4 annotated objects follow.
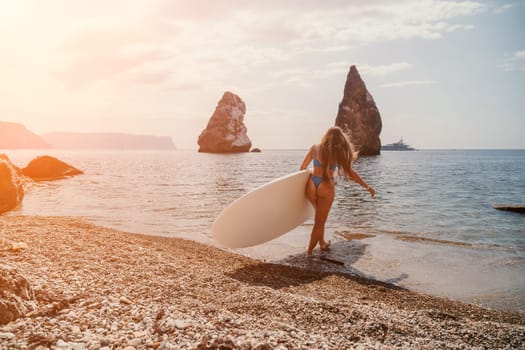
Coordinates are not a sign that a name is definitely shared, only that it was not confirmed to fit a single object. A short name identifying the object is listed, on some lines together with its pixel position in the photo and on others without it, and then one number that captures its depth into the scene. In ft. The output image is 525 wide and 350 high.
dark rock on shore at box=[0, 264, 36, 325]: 8.64
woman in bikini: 19.10
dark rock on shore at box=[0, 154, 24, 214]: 35.73
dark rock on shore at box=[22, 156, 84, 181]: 74.84
